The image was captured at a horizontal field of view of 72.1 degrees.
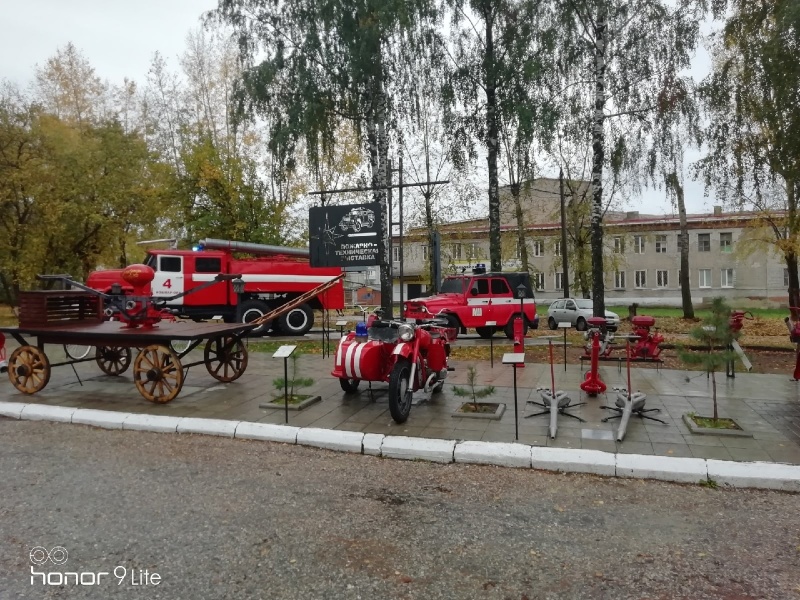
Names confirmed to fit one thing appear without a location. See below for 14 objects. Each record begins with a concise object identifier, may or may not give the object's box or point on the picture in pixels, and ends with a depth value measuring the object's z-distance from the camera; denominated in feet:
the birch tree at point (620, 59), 45.96
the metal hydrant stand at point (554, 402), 20.74
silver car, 75.20
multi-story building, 125.70
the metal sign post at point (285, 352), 20.66
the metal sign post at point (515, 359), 18.35
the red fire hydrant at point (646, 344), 35.24
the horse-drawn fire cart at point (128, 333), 24.23
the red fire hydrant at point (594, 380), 24.88
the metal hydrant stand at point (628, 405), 20.00
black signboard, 37.40
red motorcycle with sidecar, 21.44
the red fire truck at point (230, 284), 53.31
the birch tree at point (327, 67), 47.52
